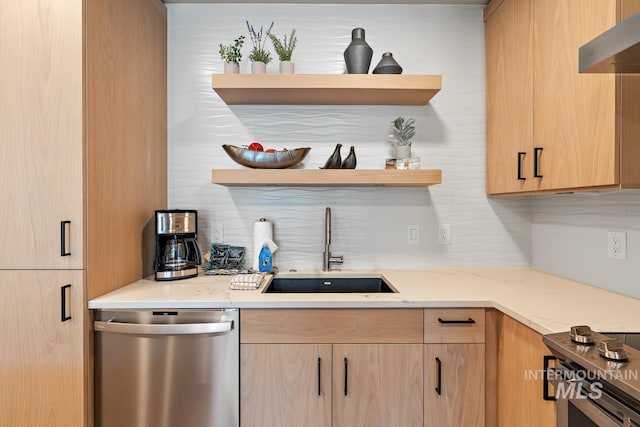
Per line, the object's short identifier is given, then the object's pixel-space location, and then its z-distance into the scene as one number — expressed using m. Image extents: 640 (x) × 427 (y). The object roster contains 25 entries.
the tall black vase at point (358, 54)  1.93
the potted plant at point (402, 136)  2.01
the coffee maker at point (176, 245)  1.82
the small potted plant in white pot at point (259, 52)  1.93
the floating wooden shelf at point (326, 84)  1.83
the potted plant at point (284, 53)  1.96
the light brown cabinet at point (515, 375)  1.21
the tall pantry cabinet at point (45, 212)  1.42
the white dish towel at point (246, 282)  1.67
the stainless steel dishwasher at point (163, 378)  1.47
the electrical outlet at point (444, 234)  2.18
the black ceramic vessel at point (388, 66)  1.90
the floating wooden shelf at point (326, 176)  1.83
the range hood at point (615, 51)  0.90
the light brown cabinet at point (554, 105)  1.18
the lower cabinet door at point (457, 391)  1.50
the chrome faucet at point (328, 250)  2.07
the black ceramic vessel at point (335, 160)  1.94
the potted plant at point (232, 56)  1.92
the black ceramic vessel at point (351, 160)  1.94
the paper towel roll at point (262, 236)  2.02
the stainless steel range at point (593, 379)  0.81
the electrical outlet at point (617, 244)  1.50
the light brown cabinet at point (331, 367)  1.49
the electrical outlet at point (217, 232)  2.16
